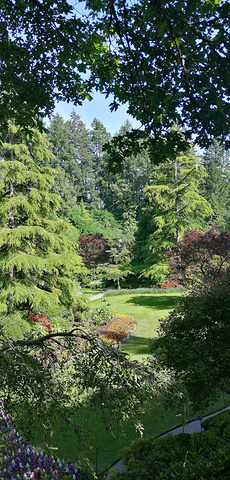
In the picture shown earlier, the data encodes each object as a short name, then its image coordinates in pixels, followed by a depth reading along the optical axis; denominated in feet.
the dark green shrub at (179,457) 11.88
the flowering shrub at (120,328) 40.24
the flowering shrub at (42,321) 33.17
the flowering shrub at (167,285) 79.53
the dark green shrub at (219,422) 16.17
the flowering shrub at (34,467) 14.52
